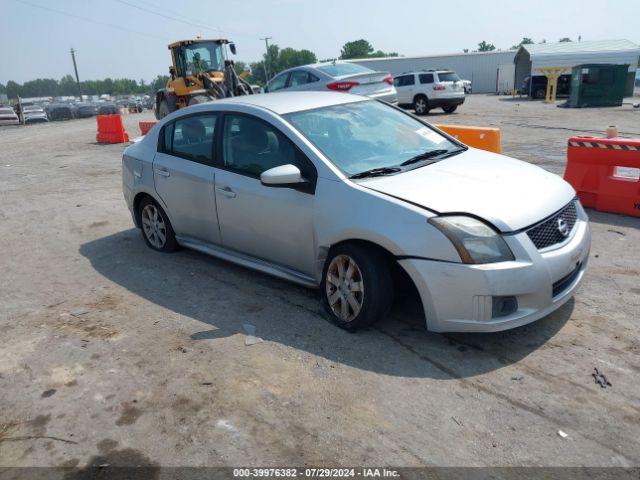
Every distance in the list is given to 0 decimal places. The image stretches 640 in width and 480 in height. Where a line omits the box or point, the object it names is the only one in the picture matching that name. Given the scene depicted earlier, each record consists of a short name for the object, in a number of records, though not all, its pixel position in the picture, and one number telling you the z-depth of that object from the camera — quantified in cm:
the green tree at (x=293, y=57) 12575
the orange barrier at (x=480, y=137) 784
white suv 2148
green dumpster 2375
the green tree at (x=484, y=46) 13420
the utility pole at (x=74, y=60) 7550
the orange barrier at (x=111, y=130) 1741
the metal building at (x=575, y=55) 3431
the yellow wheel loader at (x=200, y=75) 1653
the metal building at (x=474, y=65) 4541
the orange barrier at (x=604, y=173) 631
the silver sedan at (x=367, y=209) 345
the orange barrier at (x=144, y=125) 1423
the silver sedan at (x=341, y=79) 1367
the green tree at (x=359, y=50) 11708
